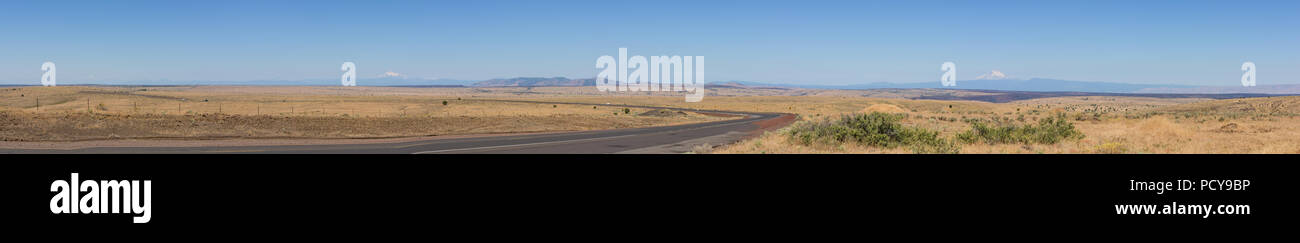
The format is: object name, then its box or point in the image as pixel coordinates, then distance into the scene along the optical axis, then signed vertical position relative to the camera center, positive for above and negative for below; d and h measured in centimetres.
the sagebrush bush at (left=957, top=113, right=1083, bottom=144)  2351 -102
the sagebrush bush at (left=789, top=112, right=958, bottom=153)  2267 -99
